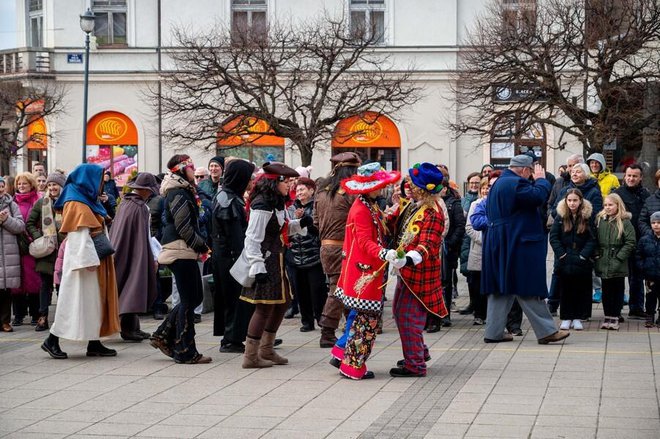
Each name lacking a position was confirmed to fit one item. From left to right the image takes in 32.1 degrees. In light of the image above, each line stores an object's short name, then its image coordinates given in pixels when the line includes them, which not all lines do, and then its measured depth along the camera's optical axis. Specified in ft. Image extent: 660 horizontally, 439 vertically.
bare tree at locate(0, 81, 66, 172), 126.21
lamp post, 102.78
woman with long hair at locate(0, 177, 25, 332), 43.06
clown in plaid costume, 31.55
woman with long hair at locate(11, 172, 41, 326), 44.11
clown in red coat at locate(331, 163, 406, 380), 31.07
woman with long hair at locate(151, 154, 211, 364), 34.50
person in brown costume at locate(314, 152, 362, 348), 37.68
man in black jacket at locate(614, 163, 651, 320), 45.32
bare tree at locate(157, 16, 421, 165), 107.65
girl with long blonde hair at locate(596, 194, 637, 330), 42.73
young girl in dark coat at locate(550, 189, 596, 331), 42.39
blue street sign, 132.67
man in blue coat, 38.19
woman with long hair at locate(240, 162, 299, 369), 32.99
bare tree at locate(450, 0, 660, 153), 92.32
